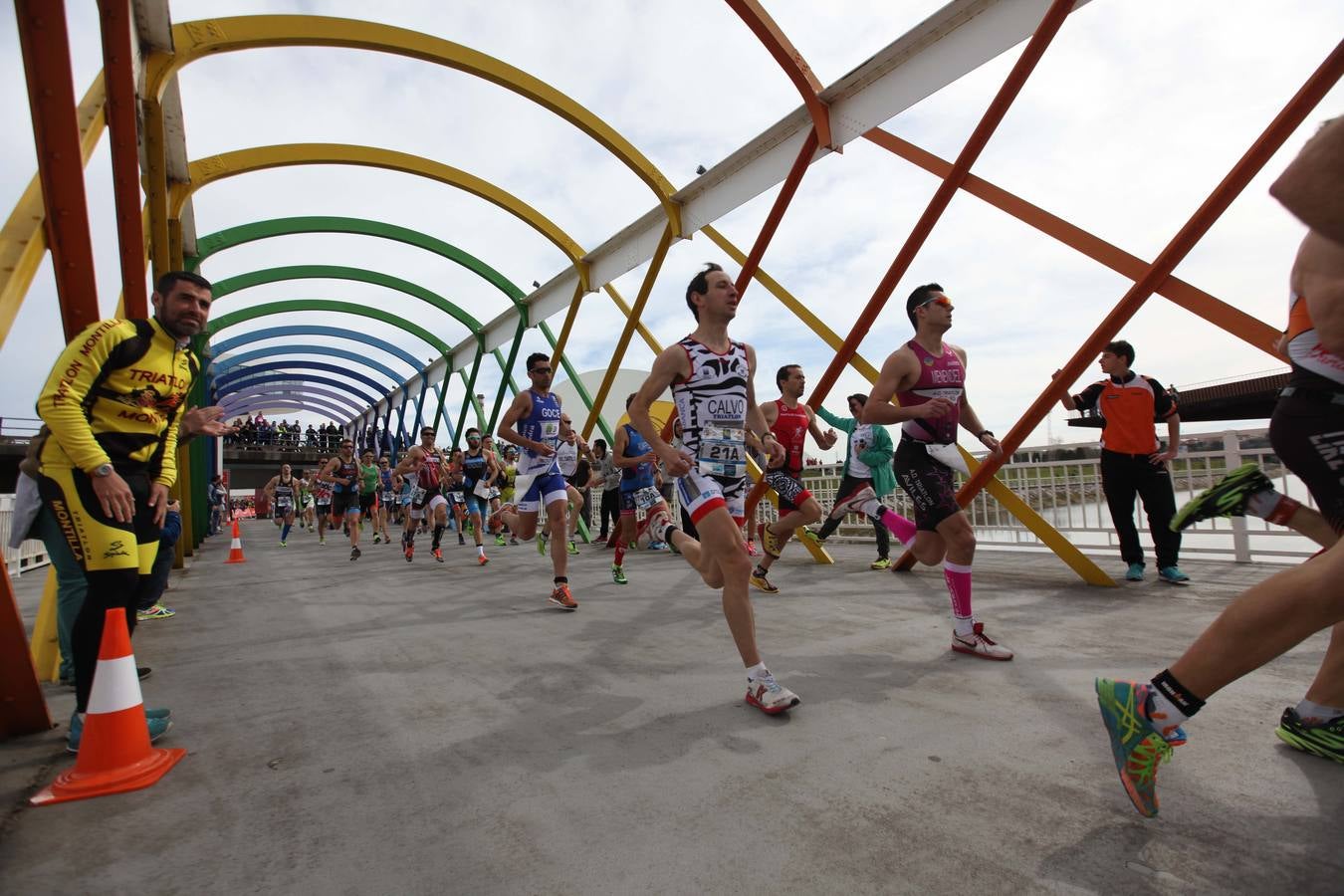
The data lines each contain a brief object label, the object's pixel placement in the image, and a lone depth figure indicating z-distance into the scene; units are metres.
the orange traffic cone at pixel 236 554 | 11.70
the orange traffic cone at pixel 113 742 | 2.17
